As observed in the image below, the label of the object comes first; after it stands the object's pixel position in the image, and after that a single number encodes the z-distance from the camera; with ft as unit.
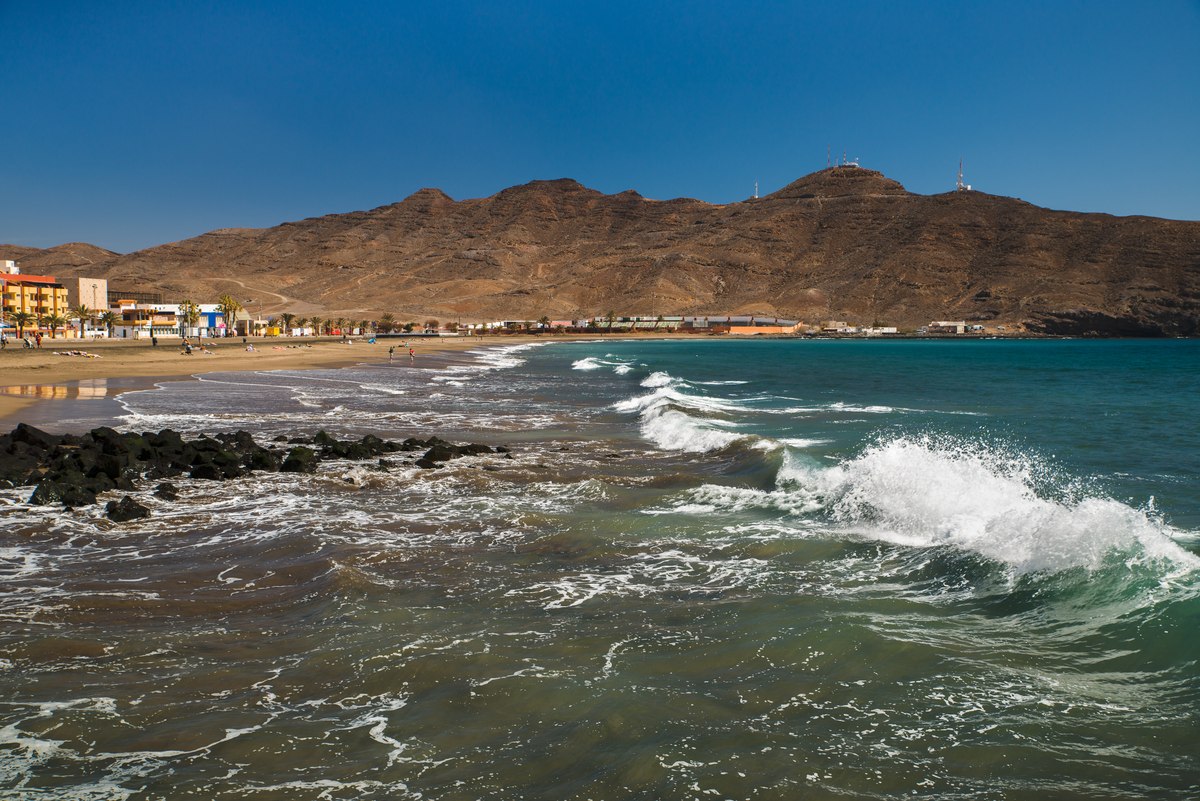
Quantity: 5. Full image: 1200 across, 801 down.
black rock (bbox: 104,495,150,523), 41.42
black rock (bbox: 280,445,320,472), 55.77
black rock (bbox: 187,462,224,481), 53.11
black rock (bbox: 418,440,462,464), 58.80
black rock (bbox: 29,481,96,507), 44.42
